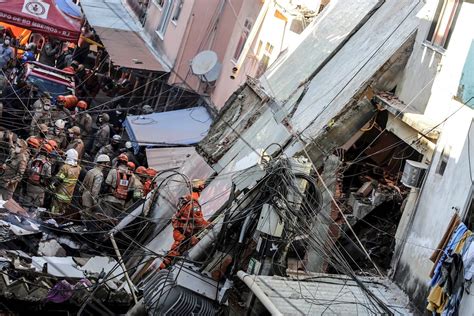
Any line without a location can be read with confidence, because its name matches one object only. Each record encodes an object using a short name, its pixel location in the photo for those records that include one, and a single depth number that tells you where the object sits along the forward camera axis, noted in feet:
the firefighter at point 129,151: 79.73
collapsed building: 49.42
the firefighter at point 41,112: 78.93
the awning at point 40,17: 93.35
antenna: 90.38
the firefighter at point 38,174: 68.74
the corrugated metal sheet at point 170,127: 83.68
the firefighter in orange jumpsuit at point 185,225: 54.95
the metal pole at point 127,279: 54.34
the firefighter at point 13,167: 67.77
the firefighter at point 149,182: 69.31
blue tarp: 99.21
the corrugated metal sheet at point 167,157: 79.97
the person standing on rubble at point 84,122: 85.35
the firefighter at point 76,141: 76.38
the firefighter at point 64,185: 69.05
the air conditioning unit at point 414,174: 53.21
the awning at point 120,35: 99.25
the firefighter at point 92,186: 69.26
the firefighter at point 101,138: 83.76
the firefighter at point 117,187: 69.82
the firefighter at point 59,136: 77.51
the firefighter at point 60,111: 83.32
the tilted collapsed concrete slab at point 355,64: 63.05
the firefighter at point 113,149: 78.54
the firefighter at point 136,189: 70.85
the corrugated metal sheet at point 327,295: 48.42
